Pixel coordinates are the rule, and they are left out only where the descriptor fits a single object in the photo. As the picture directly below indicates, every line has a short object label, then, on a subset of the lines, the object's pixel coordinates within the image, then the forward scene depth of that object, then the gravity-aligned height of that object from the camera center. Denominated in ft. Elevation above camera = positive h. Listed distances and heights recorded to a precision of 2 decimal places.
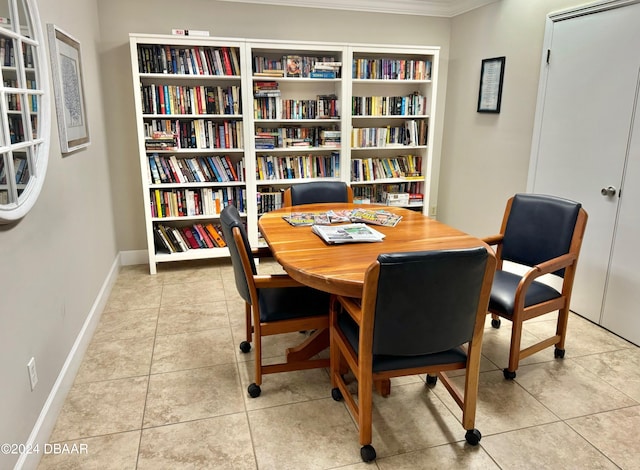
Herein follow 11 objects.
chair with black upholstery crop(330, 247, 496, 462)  5.21 -2.33
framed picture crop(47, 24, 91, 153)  8.15 +0.73
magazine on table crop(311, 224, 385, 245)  7.46 -1.75
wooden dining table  5.98 -1.85
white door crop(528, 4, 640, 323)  9.29 +0.37
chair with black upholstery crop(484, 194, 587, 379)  7.83 -2.31
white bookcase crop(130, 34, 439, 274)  12.64 +0.34
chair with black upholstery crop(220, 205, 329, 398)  7.03 -2.89
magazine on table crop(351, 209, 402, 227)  8.78 -1.71
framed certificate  12.94 +1.45
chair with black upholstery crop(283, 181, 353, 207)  11.14 -1.55
